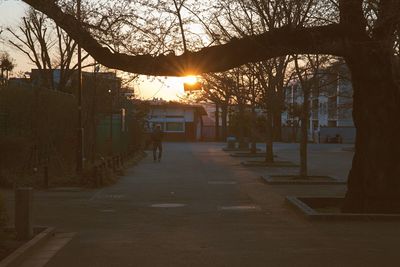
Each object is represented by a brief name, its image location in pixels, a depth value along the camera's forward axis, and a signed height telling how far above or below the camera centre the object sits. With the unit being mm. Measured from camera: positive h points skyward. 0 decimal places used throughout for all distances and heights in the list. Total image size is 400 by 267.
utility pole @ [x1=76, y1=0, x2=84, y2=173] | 21812 -185
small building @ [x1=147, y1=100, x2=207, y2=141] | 86188 +1399
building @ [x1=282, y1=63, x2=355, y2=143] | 26108 +1761
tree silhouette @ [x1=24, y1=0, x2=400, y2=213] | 13273 +1300
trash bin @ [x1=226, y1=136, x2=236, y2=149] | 55475 -792
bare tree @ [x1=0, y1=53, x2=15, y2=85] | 31597 +3000
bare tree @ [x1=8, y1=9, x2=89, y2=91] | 40766 +4670
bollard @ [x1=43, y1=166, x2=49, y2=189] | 19250 -1214
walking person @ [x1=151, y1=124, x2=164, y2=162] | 35344 -352
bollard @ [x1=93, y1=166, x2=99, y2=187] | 20203 -1239
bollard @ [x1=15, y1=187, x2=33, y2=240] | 10391 -1184
